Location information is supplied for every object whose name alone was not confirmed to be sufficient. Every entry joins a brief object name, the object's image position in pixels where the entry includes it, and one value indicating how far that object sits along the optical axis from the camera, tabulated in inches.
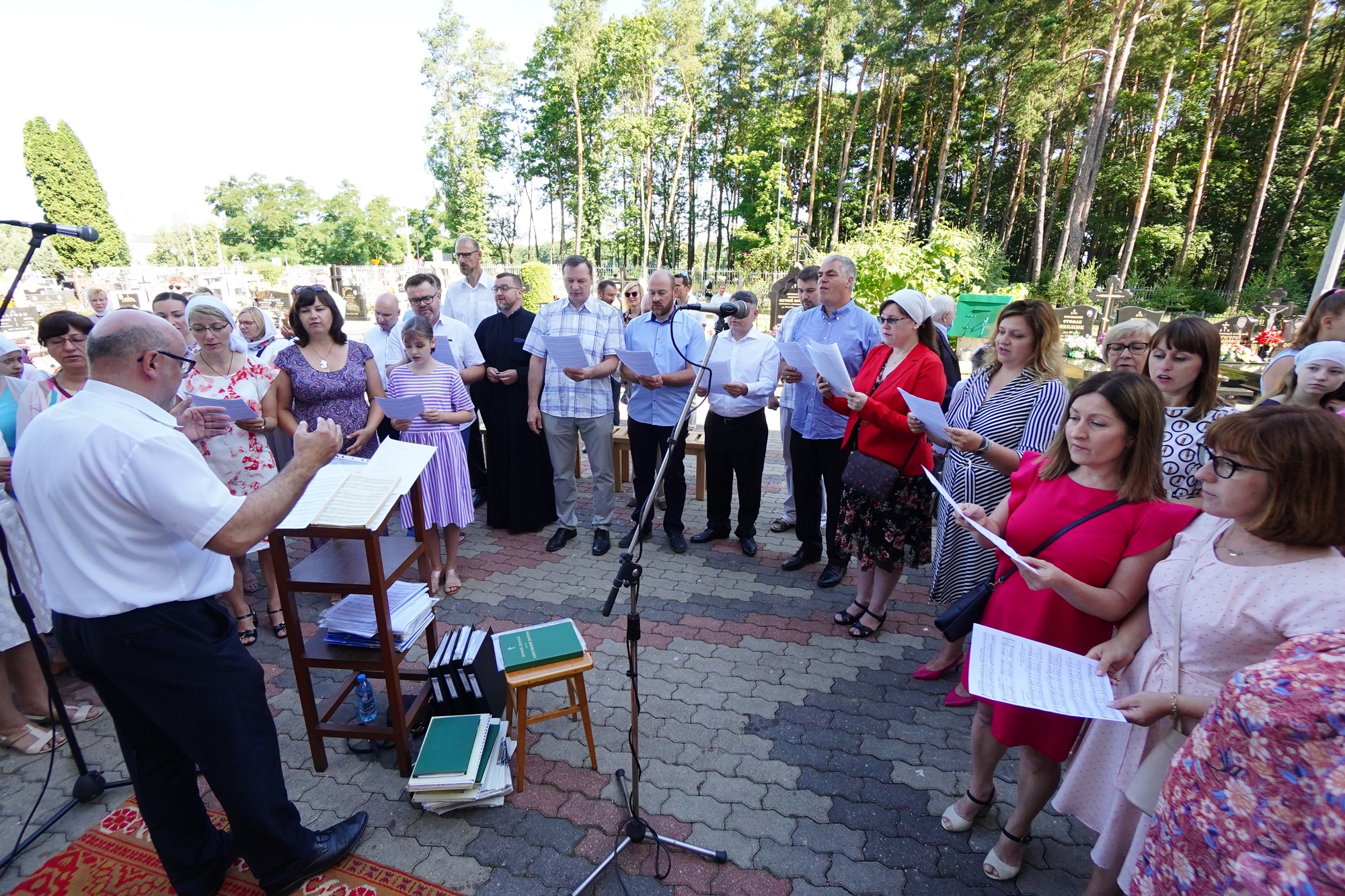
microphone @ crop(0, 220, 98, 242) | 90.3
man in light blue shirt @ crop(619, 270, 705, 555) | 188.4
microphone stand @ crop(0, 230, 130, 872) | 95.0
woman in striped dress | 113.0
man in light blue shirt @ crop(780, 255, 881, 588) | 170.1
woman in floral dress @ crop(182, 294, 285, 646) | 141.6
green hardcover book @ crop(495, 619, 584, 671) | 102.3
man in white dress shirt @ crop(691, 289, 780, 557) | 183.8
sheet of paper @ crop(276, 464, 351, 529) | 94.8
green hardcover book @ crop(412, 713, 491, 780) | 97.1
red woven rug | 88.0
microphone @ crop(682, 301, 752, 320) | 104.8
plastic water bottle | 113.8
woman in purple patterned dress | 151.8
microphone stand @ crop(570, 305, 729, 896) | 83.5
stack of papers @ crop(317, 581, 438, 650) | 104.5
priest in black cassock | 203.3
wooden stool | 99.9
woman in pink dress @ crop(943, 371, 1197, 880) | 74.5
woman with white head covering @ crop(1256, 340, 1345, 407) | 105.2
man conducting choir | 67.2
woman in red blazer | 135.1
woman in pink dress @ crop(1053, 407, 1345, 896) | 56.3
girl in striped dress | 166.1
